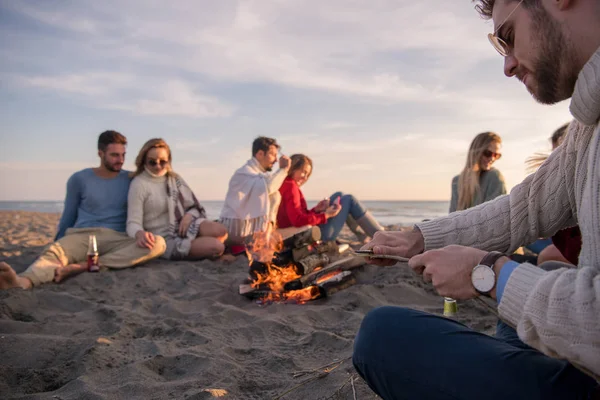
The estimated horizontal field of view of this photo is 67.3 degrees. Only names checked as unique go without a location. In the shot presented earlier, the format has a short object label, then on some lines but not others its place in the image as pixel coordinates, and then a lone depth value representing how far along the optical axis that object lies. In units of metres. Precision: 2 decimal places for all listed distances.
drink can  2.99
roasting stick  1.97
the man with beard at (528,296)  1.17
